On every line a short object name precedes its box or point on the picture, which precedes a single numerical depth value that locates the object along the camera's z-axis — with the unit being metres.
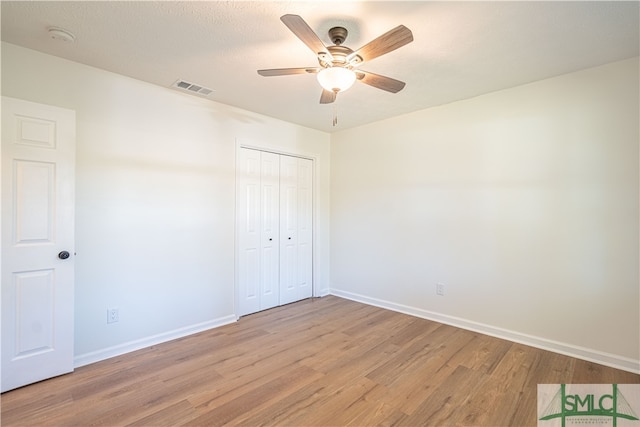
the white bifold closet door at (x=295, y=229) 4.11
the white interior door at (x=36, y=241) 2.11
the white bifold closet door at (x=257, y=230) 3.63
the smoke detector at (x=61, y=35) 2.01
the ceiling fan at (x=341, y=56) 1.58
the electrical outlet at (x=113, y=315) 2.63
